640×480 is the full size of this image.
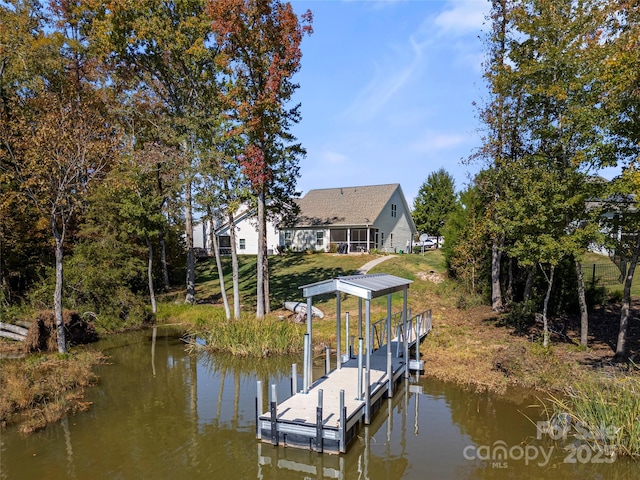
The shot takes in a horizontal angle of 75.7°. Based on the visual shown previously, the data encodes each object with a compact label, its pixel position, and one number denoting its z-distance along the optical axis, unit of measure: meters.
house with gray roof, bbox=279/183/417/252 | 38.81
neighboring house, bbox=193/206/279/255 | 43.06
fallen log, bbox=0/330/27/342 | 17.77
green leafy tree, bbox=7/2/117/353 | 14.88
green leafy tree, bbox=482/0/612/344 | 13.43
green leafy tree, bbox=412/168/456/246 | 51.38
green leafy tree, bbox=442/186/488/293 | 23.19
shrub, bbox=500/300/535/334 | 17.89
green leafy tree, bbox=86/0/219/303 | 21.18
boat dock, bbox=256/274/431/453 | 8.90
